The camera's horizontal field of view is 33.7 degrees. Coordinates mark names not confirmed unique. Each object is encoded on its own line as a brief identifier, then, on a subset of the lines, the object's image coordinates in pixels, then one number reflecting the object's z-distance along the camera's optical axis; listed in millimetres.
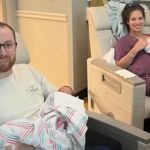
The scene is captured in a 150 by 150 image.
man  1149
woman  1727
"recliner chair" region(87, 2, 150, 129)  1510
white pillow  1849
